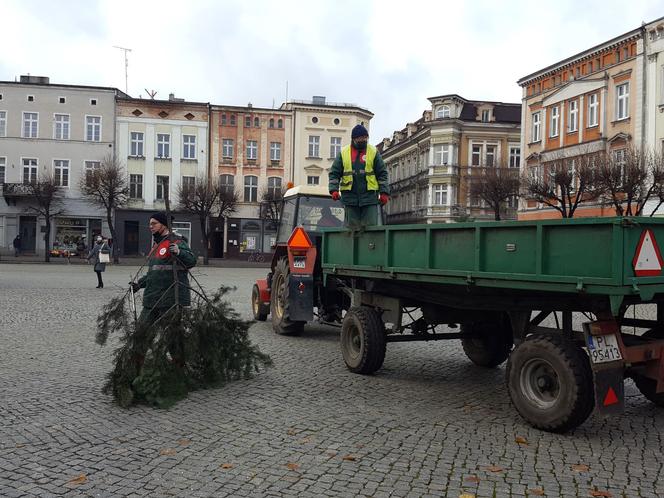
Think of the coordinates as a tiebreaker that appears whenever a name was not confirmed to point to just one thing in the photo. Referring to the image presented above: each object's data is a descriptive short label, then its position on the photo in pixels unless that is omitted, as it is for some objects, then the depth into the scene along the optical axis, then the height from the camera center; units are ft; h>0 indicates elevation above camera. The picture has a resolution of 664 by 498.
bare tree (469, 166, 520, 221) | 118.62 +11.98
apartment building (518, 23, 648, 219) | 105.29 +26.90
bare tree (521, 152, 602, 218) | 89.97 +10.43
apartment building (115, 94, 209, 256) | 157.28 +22.45
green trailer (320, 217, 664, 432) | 14.17 -1.15
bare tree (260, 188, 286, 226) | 144.15 +9.59
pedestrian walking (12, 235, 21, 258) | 144.05 -0.80
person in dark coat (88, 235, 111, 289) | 65.79 -0.91
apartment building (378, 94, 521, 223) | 169.48 +27.51
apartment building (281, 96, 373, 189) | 165.99 +29.86
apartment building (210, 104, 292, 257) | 163.32 +21.74
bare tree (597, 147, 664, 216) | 82.69 +9.83
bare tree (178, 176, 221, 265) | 140.15 +10.29
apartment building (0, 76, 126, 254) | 153.38 +24.09
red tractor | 30.42 -0.98
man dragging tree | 21.24 -0.98
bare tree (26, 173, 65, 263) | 132.16 +9.88
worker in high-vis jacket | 26.03 +2.92
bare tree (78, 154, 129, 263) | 133.69 +11.86
